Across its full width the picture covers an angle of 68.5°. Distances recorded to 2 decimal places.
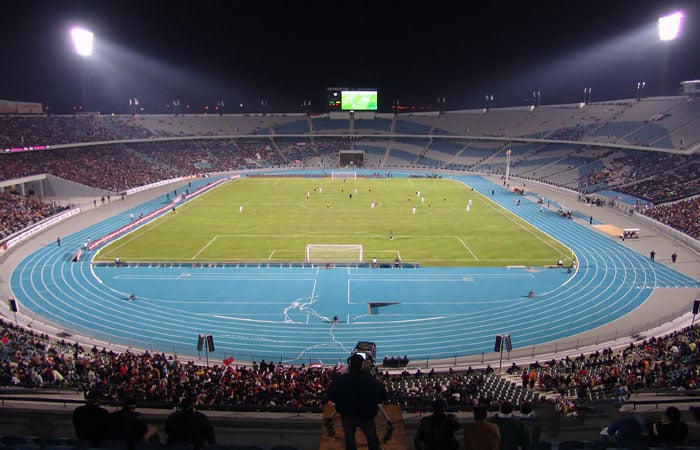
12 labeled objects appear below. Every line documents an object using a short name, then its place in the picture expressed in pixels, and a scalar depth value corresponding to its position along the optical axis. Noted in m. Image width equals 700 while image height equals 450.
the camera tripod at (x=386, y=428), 6.53
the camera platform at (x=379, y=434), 6.42
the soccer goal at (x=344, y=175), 89.25
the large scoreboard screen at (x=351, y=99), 109.31
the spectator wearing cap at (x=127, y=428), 6.05
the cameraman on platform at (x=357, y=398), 5.82
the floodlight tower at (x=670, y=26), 68.00
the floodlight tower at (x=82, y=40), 72.56
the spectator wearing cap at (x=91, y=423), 6.14
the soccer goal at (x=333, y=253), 37.69
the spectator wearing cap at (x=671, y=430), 5.91
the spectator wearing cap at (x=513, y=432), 5.97
